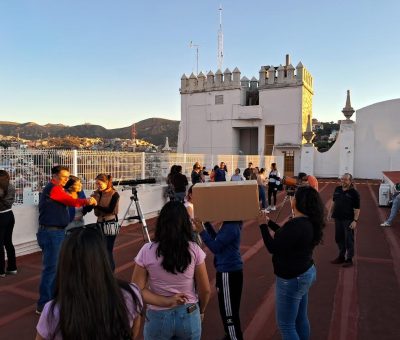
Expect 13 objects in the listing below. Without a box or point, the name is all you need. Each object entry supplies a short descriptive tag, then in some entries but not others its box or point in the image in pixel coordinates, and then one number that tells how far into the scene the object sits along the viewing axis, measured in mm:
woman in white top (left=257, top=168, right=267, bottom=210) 12117
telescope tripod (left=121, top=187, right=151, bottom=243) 7175
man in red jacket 4598
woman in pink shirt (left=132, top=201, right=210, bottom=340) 2361
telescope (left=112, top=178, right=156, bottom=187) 7511
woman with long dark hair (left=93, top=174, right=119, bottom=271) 5391
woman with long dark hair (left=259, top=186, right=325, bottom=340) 2955
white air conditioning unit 14398
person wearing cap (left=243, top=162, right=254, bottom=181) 13531
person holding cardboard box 3268
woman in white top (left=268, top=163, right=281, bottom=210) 13305
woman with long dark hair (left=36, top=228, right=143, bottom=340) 1557
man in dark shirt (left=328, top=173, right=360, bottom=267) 6457
